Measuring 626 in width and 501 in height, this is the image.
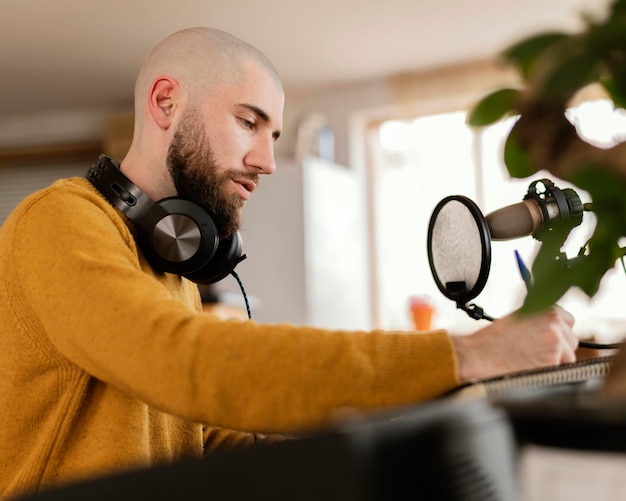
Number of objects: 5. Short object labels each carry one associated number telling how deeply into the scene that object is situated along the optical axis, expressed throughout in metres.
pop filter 0.86
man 0.69
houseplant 0.46
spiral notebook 0.60
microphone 0.87
